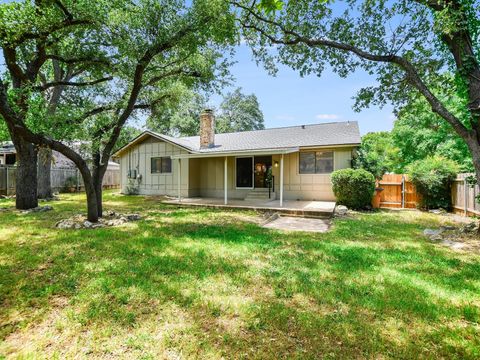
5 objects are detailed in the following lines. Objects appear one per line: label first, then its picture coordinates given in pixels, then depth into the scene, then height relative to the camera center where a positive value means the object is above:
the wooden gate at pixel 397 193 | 10.89 -0.60
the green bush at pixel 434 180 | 9.64 -0.05
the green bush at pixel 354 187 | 9.69 -0.30
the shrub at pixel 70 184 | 17.34 -0.22
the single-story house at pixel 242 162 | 11.48 +0.93
